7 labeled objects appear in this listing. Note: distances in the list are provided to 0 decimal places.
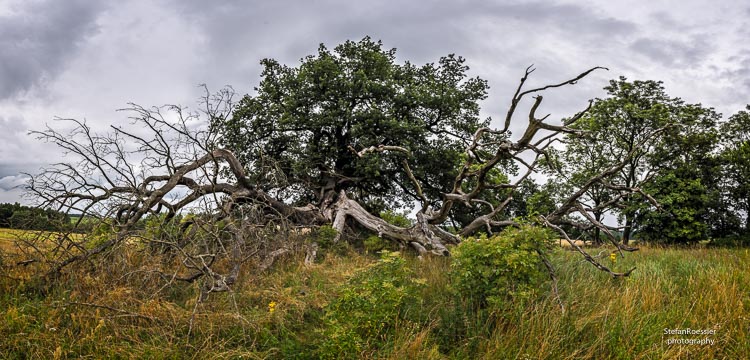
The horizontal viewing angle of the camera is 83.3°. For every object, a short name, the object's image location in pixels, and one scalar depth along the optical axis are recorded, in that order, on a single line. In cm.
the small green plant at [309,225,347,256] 1146
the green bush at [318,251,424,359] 407
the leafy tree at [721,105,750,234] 2172
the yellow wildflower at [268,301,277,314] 547
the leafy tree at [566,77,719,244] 2127
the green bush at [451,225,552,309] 499
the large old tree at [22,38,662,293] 1141
